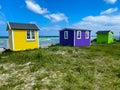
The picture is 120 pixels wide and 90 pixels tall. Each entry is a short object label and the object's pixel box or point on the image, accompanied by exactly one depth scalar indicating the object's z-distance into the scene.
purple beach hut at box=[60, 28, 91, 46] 12.48
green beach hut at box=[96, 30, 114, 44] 17.83
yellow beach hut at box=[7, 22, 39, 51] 9.72
